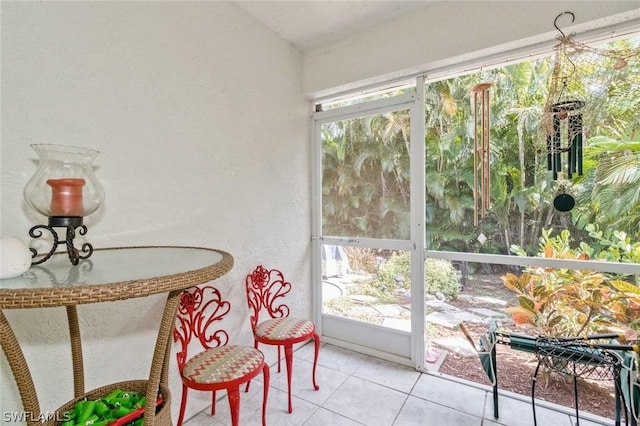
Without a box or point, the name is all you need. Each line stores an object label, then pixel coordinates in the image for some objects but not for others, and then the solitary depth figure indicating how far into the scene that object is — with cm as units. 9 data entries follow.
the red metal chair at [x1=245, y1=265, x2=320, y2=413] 177
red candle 100
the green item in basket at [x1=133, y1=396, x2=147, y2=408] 103
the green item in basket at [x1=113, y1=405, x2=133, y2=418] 98
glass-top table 70
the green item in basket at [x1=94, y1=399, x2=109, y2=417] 98
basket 98
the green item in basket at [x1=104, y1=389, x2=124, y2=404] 104
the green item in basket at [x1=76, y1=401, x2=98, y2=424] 95
